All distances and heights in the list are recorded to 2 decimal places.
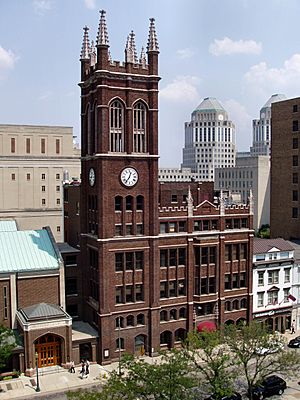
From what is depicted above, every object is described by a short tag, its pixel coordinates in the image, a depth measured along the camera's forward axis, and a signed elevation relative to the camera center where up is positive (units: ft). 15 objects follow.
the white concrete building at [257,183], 583.58 +12.50
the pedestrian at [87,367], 184.03 -66.81
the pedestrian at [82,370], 182.70 -66.80
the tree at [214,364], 140.77 -52.00
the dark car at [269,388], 162.50 -66.53
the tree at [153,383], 125.18 -50.09
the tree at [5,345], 166.20 -53.12
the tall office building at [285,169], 308.81 +15.42
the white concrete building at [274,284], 233.14 -44.99
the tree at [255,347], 151.12 -50.65
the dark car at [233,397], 153.10 -65.57
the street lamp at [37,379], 170.14 -65.80
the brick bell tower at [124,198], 195.21 -1.51
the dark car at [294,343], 213.87 -66.96
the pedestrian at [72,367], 187.01 -67.48
